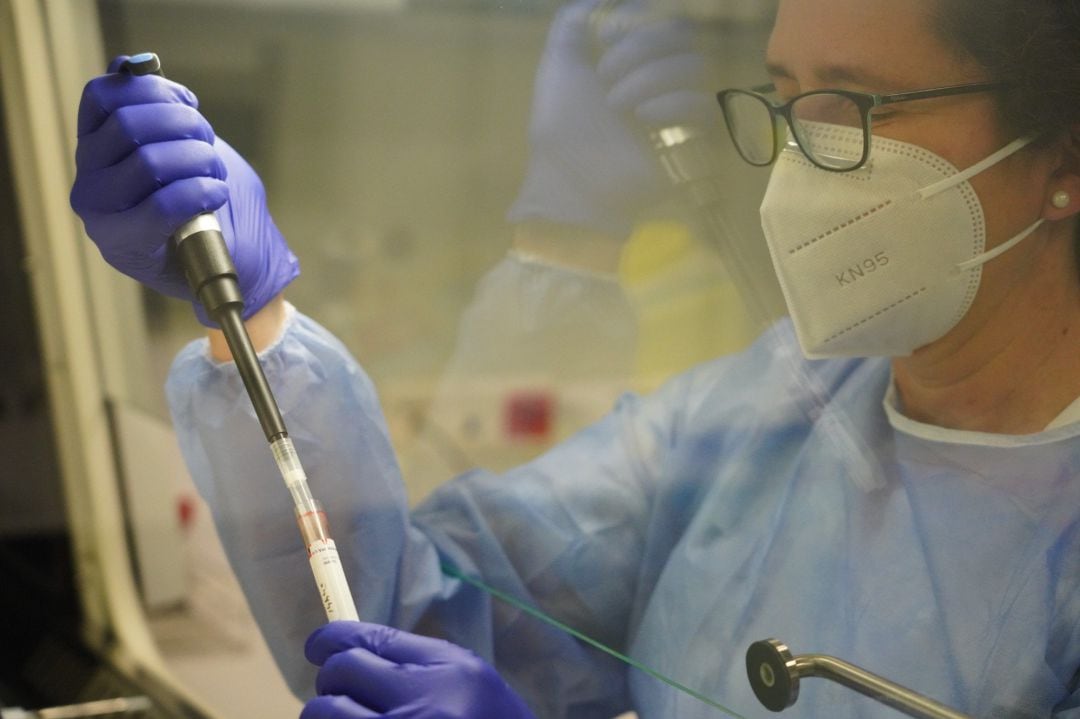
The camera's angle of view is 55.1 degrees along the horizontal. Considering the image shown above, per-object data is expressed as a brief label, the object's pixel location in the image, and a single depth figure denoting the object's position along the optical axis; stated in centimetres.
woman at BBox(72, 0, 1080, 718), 63
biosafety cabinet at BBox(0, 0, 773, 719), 103
